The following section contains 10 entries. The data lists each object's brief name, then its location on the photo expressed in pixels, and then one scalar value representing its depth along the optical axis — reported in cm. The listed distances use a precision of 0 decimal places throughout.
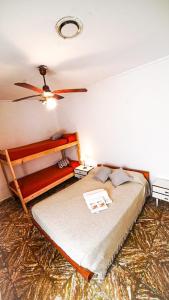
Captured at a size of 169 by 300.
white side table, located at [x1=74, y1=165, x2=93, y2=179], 341
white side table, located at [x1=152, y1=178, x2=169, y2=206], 226
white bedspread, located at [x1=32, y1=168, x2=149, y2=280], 144
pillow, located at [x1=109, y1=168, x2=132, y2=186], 248
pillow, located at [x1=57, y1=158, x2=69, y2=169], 393
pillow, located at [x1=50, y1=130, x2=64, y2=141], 372
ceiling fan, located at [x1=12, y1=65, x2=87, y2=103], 173
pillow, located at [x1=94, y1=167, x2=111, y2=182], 272
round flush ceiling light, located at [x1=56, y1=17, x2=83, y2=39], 109
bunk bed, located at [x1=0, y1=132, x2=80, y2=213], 274
